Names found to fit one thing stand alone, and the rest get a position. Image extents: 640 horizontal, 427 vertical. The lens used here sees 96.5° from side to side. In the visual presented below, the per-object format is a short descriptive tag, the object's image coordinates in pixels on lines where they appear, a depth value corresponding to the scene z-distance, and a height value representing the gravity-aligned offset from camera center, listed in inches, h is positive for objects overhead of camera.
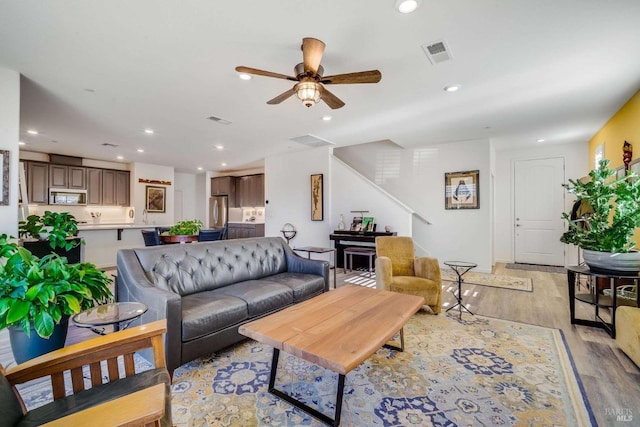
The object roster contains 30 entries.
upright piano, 226.7 -21.2
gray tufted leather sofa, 81.0 -27.2
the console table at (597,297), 102.9 -34.3
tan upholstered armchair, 128.3 -27.6
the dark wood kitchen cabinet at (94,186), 289.3 +30.2
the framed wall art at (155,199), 322.7 +18.6
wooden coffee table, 58.2 -27.7
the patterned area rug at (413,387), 66.1 -46.7
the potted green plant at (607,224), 102.3 -4.0
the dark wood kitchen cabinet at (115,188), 300.5 +30.0
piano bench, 209.2 -28.2
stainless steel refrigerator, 372.1 +5.3
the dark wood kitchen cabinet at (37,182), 253.6 +31.0
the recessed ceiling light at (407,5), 76.4 +57.0
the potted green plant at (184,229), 175.8 -8.6
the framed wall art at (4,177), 109.4 +15.0
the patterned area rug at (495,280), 179.8 -45.4
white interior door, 242.7 +2.9
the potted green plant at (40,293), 60.3 -17.8
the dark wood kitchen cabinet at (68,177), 267.6 +37.6
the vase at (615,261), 101.1 -17.4
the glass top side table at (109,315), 66.8 -24.9
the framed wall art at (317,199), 255.8 +14.2
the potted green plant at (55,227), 110.9 -4.5
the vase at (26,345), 79.2 -36.3
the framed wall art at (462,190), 225.9 +19.7
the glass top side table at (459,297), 128.0 -39.3
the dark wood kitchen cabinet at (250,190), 348.8 +30.7
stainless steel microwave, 267.7 +18.5
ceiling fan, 88.1 +44.9
